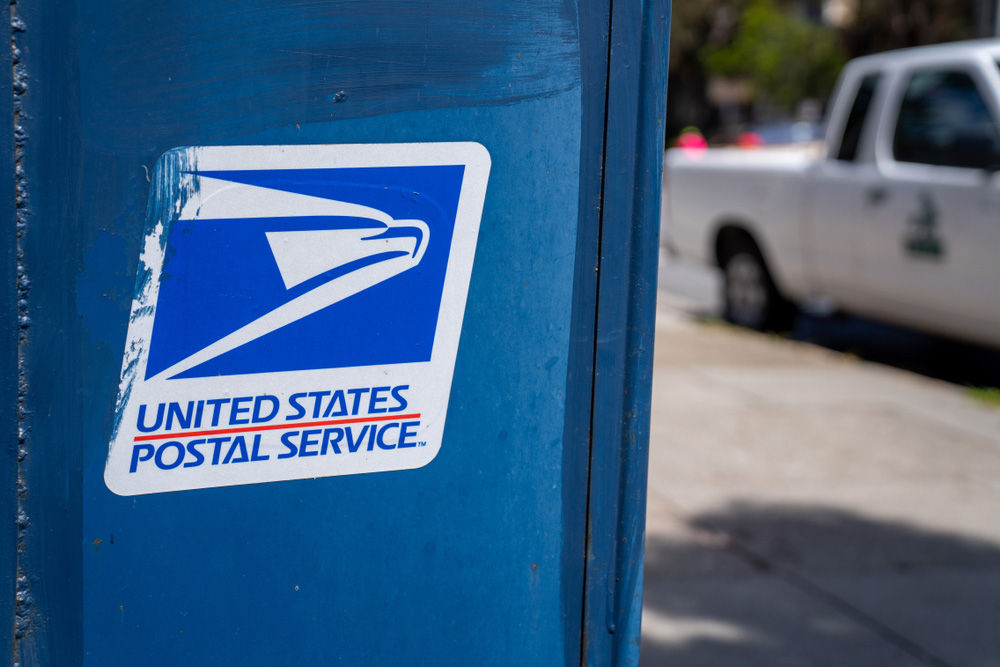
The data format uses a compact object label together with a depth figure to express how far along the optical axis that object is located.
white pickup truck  7.06
